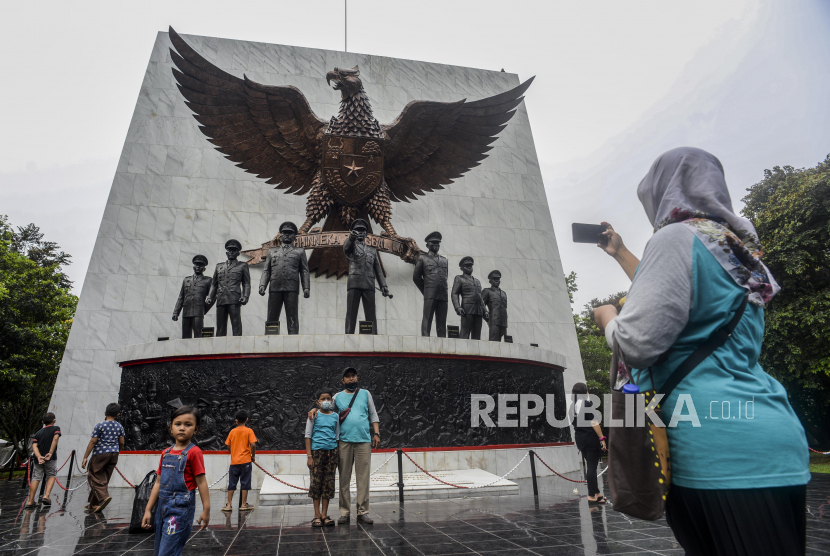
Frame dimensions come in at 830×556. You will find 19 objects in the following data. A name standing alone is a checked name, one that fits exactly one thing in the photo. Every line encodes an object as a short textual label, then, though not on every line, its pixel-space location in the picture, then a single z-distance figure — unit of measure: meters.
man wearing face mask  5.73
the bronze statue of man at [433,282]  10.69
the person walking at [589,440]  7.13
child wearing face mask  5.60
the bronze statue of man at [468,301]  10.98
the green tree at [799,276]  16.20
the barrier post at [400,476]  7.17
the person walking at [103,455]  6.87
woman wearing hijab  1.24
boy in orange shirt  6.80
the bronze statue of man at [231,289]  9.98
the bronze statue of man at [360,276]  9.66
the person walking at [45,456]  7.76
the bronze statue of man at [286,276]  9.70
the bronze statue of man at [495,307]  11.50
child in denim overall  3.19
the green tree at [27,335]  17.66
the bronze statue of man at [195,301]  10.42
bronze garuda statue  11.54
